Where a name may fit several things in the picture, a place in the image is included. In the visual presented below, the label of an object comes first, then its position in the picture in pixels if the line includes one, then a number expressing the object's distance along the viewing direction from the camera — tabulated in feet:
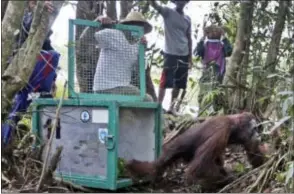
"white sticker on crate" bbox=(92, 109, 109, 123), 11.81
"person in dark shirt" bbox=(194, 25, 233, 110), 18.45
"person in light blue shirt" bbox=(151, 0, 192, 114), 19.58
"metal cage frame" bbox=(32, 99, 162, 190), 11.66
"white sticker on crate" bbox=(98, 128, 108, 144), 11.84
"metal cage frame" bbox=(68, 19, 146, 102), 12.28
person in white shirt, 12.76
